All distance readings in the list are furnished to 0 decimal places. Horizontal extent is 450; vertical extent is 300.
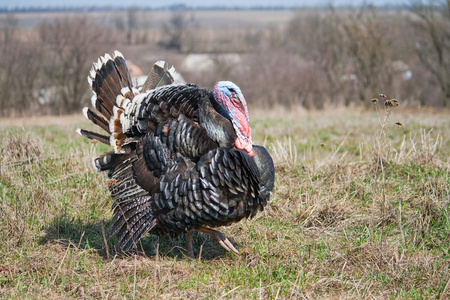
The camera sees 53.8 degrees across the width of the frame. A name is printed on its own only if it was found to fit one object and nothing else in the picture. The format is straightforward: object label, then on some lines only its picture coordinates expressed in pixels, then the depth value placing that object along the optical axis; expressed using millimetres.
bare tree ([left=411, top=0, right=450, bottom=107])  22391
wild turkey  3428
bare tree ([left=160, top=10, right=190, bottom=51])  44650
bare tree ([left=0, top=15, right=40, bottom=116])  25625
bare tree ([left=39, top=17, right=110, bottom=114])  25078
